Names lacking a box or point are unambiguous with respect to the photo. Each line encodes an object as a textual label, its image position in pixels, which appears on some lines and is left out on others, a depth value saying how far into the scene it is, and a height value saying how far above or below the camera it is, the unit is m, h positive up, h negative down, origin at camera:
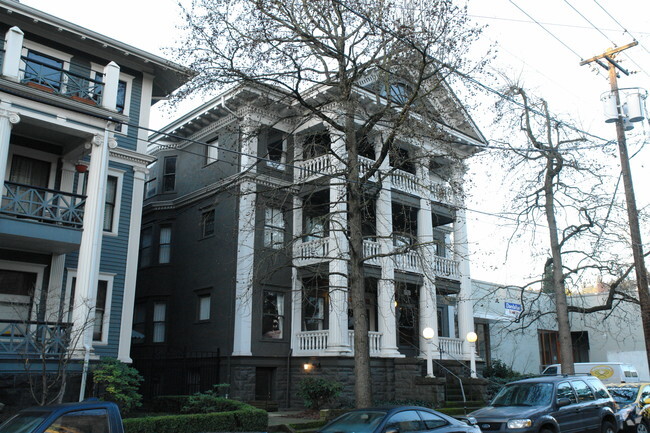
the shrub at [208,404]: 16.51 -1.21
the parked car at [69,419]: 7.52 -0.76
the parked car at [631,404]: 15.41 -1.09
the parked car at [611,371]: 26.62 -0.33
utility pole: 16.16 +4.85
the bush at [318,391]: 20.05 -0.98
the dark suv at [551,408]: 12.62 -0.99
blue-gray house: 15.98 +5.46
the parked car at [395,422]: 10.20 -1.05
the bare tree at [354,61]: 15.02 +7.87
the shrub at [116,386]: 16.52 -0.72
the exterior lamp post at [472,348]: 22.84 +0.56
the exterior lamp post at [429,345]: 21.89 +0.62
